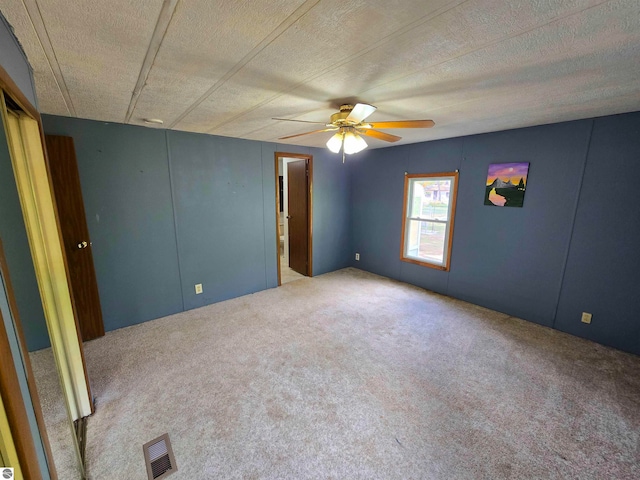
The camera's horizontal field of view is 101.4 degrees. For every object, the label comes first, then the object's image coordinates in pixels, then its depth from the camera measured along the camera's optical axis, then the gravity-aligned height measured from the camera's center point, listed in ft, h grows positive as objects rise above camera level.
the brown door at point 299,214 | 15.01 -1.33
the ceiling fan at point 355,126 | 6.00 +1.68
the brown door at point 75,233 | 7.94 -1.35
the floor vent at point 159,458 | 4.87 -5.15
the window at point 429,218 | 12.46 -1.25
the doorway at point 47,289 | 3.47 -1.80
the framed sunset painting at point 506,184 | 10.07 +0.38
